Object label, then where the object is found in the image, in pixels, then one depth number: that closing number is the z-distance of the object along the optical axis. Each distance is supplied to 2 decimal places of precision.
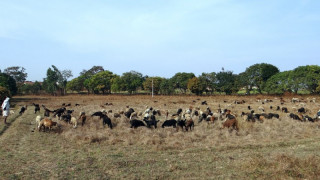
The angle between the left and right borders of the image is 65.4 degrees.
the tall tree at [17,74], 73.50
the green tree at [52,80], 67.52
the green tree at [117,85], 64.44
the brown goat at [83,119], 16.41
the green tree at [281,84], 49.25
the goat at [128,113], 20.72
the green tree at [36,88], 76.00
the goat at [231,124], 15.22
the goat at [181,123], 15.27
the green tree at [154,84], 65.81
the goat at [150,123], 15.62
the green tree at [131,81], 65.56
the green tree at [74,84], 73.31
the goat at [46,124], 13.94
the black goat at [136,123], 15.16
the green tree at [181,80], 63.49
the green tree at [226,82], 58.39
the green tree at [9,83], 41.58
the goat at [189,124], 15.25
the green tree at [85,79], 70.81
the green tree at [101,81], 67.44
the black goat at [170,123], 15.67
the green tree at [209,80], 59.58
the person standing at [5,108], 16.33
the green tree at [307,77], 47.44
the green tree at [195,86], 57.12
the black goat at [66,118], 17.05
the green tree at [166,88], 64.31
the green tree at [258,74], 56.78
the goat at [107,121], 15.70
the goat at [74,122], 15.50
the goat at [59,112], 19.95
